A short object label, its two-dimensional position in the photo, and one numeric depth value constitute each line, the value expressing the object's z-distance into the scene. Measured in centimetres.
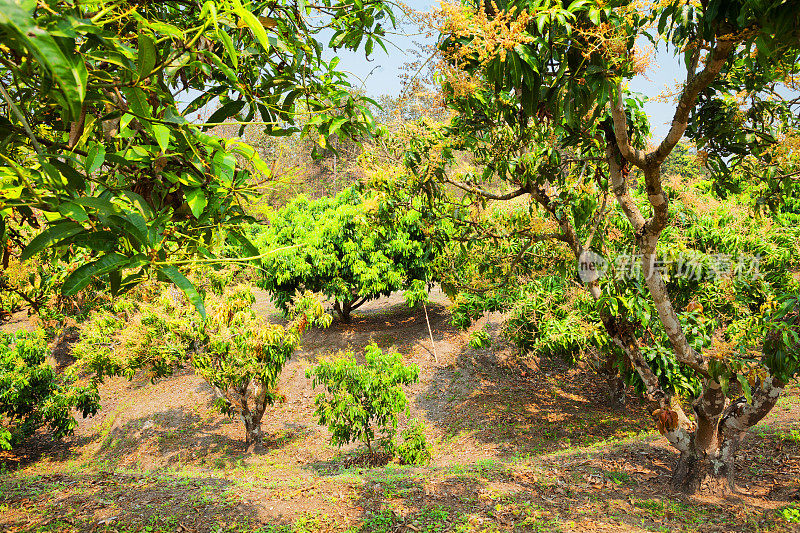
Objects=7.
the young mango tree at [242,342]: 671
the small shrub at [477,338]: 739
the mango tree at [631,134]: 177
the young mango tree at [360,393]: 600
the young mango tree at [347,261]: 1126
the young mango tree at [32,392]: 759
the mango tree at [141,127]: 97
